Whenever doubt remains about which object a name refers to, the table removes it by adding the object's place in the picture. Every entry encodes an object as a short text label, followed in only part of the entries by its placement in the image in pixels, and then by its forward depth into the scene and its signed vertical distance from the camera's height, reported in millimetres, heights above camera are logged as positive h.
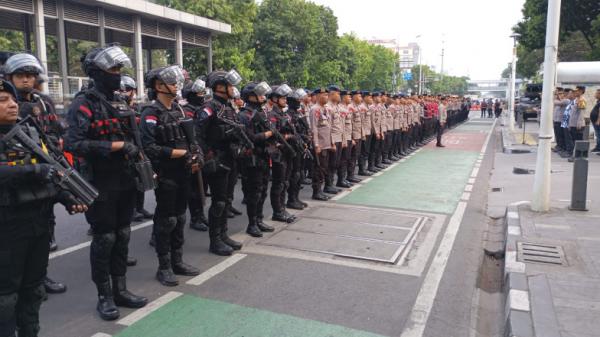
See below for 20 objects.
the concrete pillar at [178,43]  21656 +2634
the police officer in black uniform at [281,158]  7141 -754
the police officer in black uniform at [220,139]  5723 -386
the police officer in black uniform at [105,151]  4016 -371
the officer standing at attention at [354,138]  10374 -692
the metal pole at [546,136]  7445 -443
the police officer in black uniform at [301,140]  7848 -568
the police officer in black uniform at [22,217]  3020 -701
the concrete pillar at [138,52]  19391 +2059
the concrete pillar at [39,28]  15297 +2287
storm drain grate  5359 -1626
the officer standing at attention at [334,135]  9266 -548
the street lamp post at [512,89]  26122 +894
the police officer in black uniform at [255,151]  6512 -596
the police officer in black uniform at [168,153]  4664 -443
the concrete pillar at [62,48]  16250 +1863
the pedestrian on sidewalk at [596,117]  14424 -325
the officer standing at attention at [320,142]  8953 -655
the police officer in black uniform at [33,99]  3863 +46
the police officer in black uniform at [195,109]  6496 -54
